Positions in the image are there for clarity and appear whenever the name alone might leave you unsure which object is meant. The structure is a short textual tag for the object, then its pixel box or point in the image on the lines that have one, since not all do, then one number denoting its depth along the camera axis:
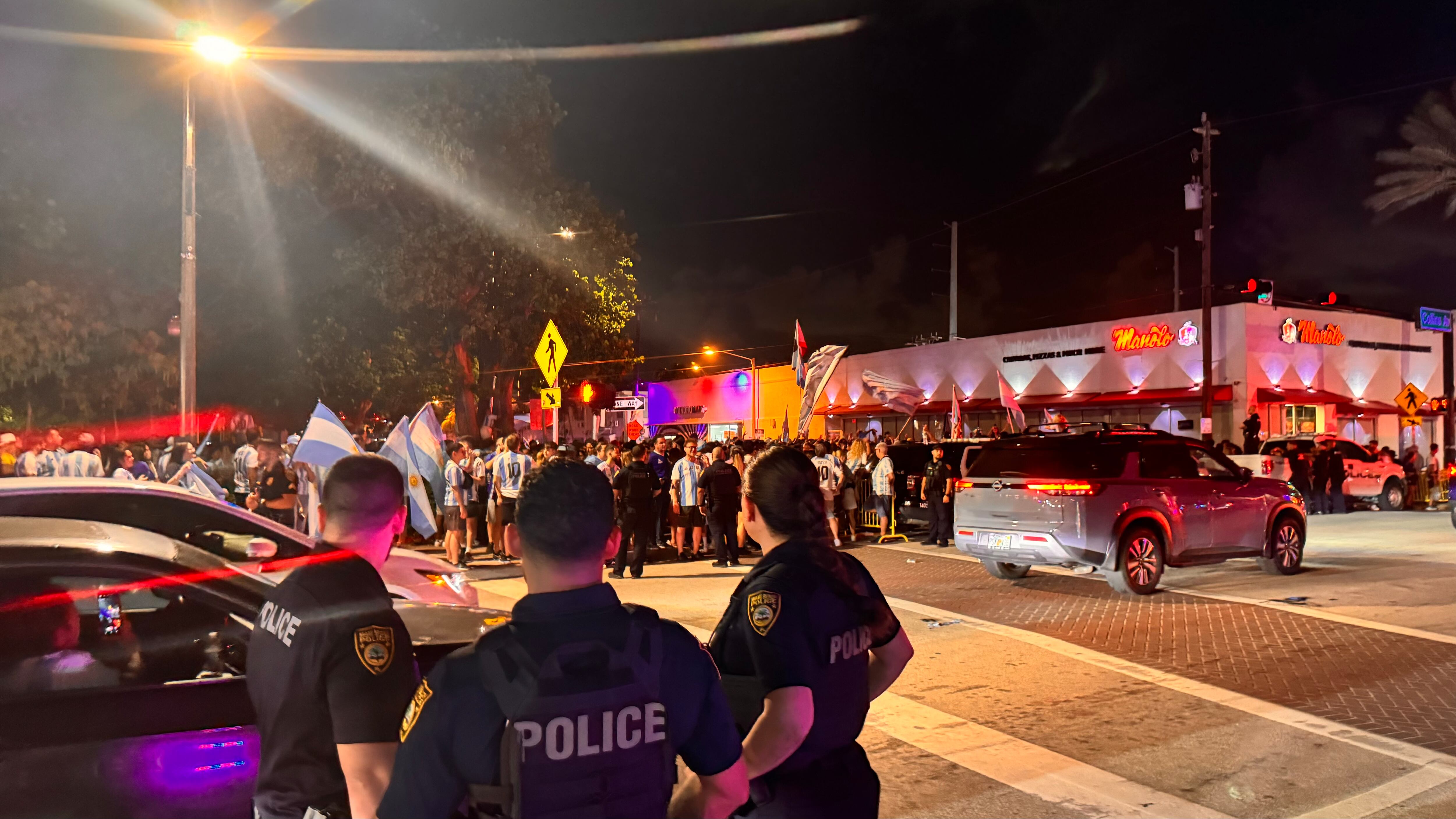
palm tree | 30.22
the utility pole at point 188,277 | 13.38
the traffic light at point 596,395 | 17.72
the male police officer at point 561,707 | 1.69
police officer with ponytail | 2.33
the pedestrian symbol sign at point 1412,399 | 25.52
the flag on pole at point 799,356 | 23.12
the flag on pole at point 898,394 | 26.25
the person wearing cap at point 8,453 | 14.55
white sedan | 3.78
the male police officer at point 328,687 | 2.12
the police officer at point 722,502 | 13.38
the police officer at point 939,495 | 15.61
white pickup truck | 22.17
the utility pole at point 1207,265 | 26.91
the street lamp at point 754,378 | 45.09
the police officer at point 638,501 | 12.42
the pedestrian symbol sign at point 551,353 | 14.39
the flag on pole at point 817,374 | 19.33
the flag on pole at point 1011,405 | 22.66
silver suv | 10.34
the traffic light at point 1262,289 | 21.72
